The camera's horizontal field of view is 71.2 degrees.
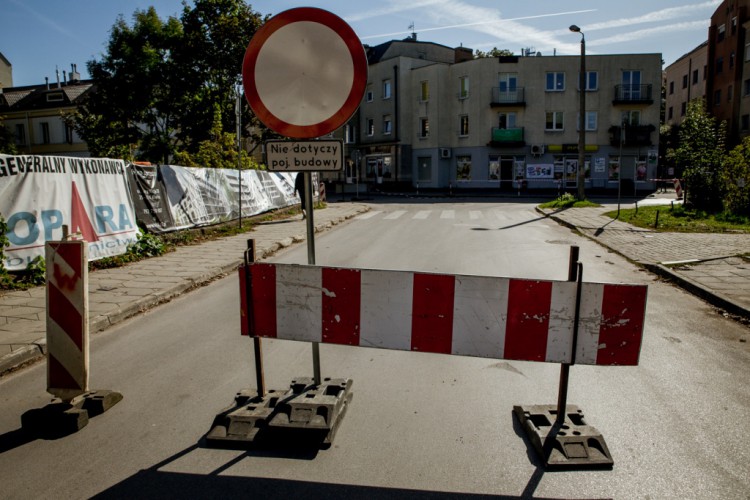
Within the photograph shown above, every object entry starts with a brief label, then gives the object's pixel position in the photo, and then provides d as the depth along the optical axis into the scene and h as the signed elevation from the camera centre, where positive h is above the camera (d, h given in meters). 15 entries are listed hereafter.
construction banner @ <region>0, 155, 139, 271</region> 8.20 -0.45
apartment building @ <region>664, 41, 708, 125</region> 52.41 +9.92
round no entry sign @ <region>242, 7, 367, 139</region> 3.39 +0.68
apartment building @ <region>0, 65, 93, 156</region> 53.28 +5.76
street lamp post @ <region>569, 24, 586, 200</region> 23.26 +2.84
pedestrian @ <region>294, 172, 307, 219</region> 19.78 -0.42
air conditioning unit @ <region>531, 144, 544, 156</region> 43.59 +2.06
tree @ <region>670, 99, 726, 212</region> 18.41 +0.43
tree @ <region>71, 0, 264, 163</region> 31.73 +6.62
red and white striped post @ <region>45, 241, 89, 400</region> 3.67 -1.01
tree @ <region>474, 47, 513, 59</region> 67.81 +15.85
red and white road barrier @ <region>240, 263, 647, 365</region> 3.18 -0.87
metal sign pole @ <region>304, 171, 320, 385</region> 3.51 -0.43
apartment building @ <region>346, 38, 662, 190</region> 43.09 +4.52
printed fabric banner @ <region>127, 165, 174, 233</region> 11.60 -0.45
